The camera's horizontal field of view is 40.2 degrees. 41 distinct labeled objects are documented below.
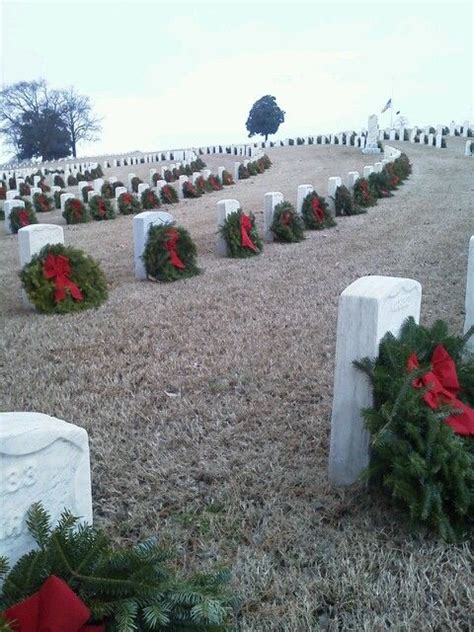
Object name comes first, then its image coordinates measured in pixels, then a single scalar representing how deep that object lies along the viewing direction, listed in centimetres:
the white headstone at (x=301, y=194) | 1221
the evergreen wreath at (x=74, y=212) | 1557
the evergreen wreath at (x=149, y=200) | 1694
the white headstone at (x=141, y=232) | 865
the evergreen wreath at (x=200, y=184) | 2011
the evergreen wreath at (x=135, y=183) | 2200
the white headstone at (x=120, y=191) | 1689
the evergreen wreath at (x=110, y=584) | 207
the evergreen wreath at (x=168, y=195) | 1795
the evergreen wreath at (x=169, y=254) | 836
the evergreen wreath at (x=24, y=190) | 2130
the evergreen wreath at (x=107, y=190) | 1992
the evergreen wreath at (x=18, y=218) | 1446
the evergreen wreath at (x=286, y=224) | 1090
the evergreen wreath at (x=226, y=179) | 2316
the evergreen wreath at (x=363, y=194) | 1443
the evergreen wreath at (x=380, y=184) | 1606
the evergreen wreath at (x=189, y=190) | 1930
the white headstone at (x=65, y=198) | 1592
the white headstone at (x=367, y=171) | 1688
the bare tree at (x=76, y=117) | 5228
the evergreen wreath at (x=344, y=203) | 1349
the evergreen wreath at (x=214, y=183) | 2116
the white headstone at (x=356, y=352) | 325
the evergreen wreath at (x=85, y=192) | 1924
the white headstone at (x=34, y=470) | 217
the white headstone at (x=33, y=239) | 737
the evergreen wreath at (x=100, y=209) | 1588
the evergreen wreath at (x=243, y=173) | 2530
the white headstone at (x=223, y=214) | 1012
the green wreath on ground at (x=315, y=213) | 1201
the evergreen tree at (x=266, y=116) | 5944
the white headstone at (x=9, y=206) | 1460
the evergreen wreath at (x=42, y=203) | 1852
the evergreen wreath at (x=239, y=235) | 986
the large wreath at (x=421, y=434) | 288
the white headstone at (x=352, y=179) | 1490
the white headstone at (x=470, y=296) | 441
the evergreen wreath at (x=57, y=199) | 1927
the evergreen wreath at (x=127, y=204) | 1653
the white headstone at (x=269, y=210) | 1108
